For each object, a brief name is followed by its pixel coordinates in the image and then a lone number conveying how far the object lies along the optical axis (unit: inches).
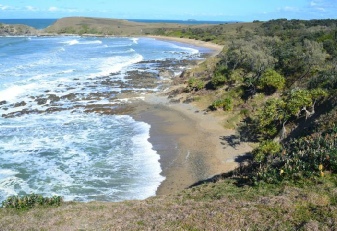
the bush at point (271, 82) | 1290.6
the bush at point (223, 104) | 1254.3
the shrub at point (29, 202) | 578.6
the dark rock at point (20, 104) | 1418.6
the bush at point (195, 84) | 1543.3
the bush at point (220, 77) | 1487.1
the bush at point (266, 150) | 743.6
